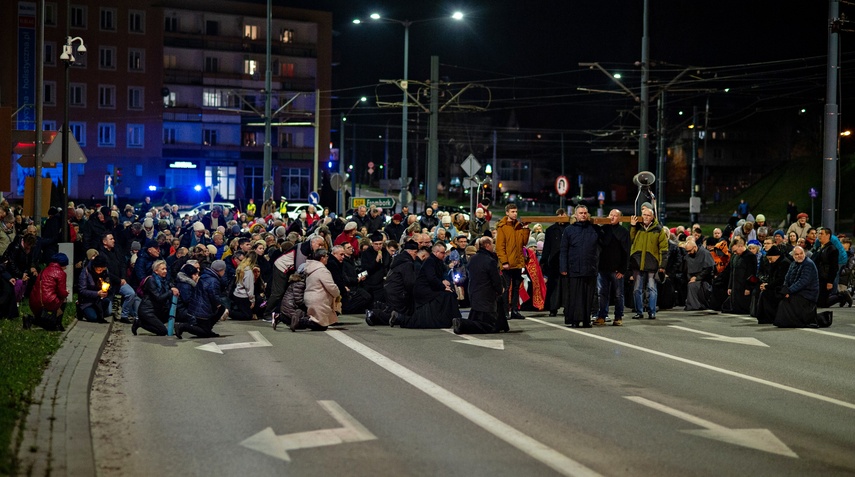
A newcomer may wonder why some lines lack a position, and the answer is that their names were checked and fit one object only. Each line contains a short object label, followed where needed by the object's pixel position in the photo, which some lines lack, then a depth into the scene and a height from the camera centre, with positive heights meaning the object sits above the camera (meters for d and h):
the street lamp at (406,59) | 44.81 +6.52
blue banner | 60.44 +8.36
